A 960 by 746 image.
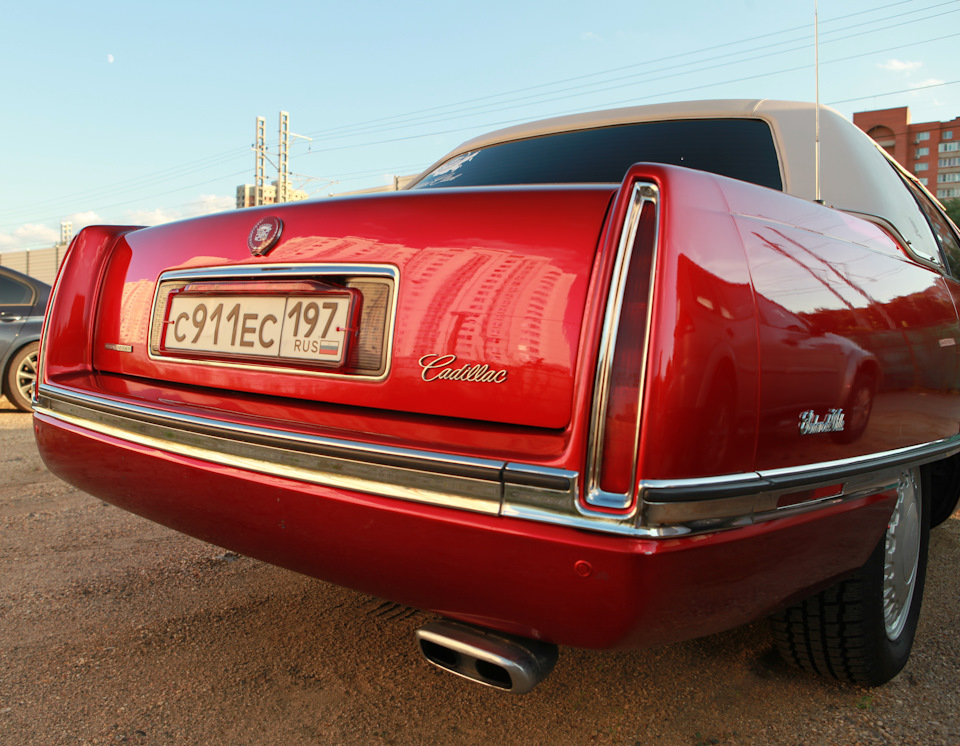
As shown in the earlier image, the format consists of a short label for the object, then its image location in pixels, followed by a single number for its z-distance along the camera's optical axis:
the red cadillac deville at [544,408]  1.22
